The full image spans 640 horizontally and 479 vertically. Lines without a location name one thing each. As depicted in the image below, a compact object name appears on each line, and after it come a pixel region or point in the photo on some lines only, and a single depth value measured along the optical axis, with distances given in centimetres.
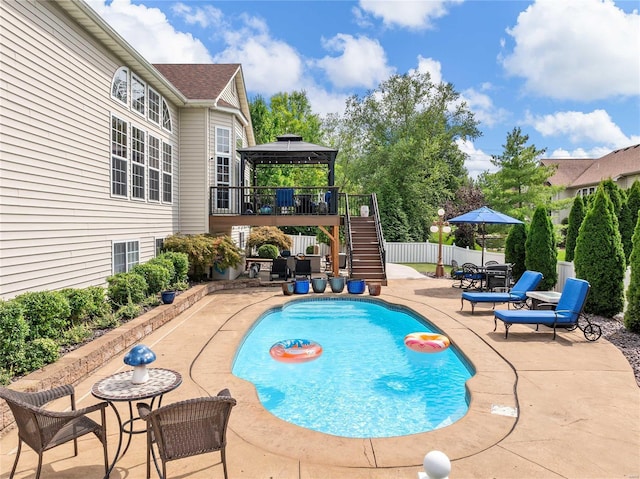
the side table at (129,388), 362
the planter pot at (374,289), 1303
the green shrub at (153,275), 1013
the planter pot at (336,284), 1355
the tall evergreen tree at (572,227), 1529
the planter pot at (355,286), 1342
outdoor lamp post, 1771
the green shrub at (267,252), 2091
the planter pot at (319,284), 1351
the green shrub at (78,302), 689
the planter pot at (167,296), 984
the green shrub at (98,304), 738
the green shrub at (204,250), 1305
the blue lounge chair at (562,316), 805
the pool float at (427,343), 794
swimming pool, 553
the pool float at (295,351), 770
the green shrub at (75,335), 646
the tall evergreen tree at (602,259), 973
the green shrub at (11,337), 507
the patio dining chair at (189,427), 323
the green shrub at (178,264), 1195
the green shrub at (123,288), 894
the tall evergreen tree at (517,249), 1439
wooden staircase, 1530
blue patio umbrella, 1330
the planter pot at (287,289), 1314
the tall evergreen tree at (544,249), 1234
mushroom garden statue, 383
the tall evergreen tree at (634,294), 832
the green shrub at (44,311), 584
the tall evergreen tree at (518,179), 2344
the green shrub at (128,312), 842
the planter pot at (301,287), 1335
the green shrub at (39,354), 530
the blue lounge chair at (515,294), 1034
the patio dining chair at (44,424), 326
